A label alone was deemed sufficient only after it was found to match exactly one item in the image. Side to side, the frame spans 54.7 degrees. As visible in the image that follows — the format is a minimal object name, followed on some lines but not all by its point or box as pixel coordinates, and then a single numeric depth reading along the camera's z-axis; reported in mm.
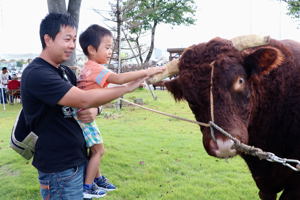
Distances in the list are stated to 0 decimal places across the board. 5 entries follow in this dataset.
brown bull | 2287
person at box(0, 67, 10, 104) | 16317
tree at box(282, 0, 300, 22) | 19058
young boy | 2658
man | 2131
